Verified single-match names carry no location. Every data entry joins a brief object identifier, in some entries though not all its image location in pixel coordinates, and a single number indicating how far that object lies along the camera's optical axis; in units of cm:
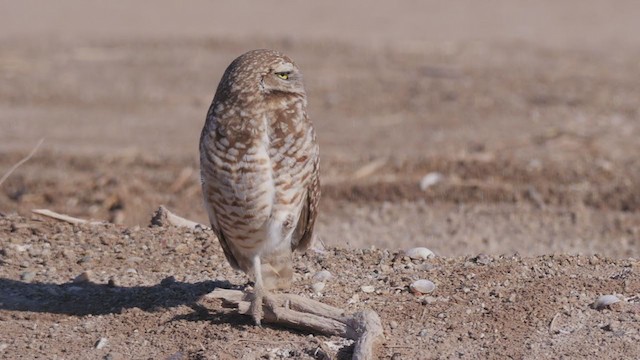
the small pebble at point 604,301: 1205
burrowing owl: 1168
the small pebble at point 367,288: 1287
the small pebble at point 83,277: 1371
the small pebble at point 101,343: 1181
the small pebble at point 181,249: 1440
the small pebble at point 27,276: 1384
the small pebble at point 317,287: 1284
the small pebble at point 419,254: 1387
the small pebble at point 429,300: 1237
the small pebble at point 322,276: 1324
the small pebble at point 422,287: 1265
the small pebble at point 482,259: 1355
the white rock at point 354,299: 1252
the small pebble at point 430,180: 2167
